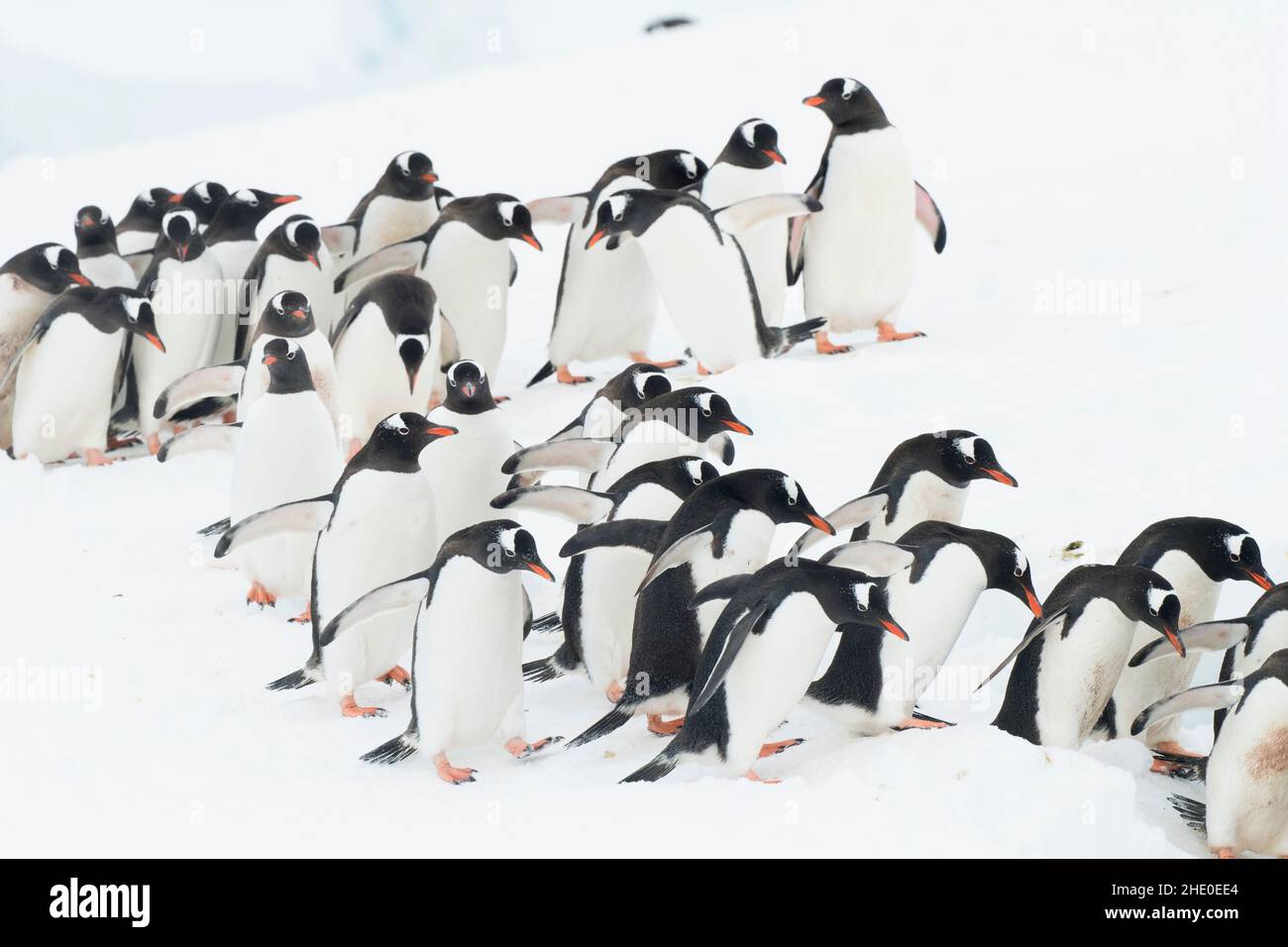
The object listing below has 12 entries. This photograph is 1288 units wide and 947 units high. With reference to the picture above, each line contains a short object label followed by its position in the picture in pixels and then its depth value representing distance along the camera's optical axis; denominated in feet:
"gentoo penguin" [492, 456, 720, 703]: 22.41
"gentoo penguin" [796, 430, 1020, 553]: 23.48
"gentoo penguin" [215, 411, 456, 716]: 22.93
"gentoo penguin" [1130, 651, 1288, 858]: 18.83
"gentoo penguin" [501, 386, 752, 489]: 24.68
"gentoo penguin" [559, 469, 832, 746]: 20.83
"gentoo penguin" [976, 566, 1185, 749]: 20.74
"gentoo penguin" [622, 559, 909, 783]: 18.97
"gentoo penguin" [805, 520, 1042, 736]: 20.58
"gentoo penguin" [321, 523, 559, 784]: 20.38
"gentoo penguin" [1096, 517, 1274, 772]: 22.26
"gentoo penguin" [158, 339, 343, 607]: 26.76
